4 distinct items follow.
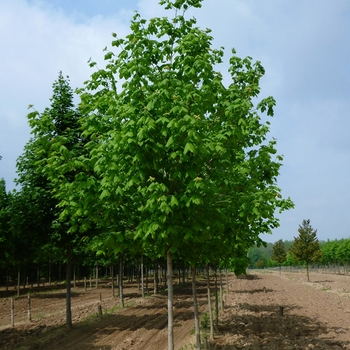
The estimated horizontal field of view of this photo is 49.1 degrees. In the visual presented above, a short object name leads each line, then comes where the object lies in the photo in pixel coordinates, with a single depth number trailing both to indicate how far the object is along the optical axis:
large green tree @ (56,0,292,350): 7.08
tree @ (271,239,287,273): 73.31
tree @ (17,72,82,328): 17.06
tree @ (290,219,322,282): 52.36
